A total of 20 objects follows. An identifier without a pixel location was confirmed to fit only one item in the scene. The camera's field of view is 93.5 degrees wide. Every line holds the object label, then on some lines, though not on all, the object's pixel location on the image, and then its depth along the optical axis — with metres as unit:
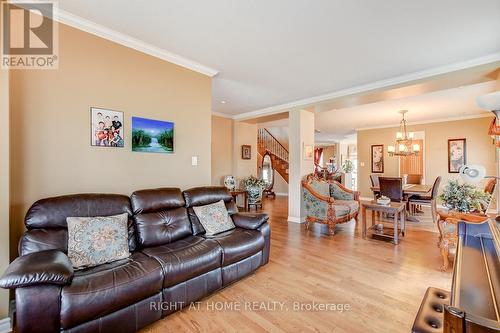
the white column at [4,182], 1.77
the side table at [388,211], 3.68
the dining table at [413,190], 4.98
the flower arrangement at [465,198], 2.82
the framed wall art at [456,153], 6.50
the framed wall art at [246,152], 6.58
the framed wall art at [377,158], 8.09
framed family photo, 2.50
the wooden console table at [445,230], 2.72
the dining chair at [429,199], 4.95
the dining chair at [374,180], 6.44
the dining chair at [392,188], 4.70
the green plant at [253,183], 6.14
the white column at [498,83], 3.05
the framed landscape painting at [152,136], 2.84
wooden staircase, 9.83
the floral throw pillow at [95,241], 1.86
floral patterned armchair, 4.27
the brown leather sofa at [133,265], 1.42
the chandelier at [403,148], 5.85
